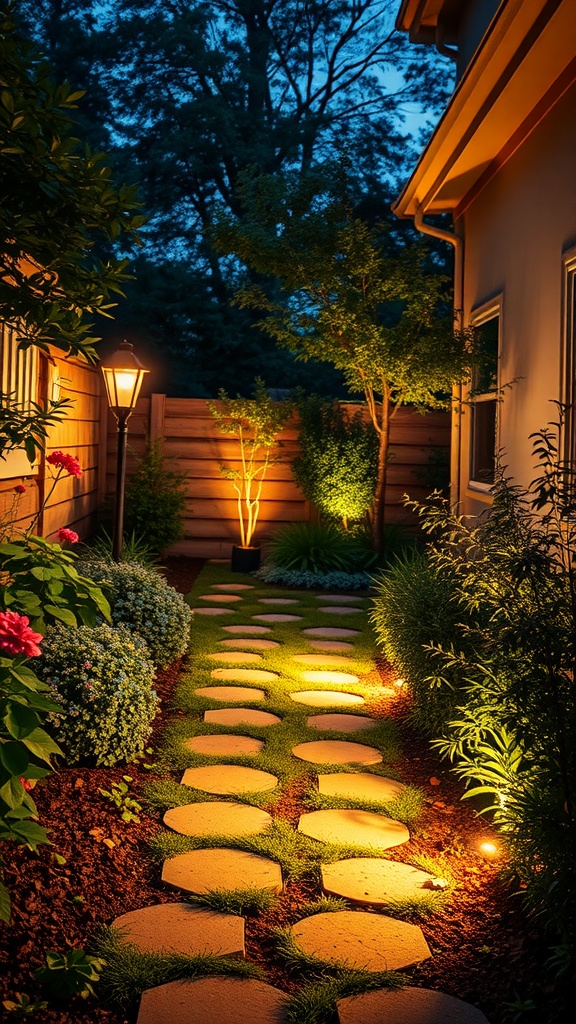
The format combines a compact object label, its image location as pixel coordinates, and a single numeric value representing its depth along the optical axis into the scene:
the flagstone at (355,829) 2.88
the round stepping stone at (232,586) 7.96
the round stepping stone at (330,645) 5.78
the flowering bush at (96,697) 3.21
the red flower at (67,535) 3.28
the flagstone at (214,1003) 1.89
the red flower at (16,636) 1.88
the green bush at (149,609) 4.69
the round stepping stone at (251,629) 6.10
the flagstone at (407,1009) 1.92
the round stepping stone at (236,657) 5.28
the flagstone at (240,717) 4.09
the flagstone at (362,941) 2.16
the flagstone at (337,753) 3.64
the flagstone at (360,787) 3.26
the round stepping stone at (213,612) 6.71
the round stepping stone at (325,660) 5.37
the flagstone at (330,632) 6.18
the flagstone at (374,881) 2.50
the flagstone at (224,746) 3.65
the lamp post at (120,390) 5.36
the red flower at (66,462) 3.46
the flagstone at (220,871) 2.51
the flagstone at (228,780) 3.25
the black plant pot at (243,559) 8.91
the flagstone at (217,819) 2.88
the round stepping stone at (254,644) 5.66
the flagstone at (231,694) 4.46
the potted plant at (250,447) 8.76
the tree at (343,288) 7.54
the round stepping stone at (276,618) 6.62
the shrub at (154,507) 8.33
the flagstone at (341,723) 4.09
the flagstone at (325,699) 4.50
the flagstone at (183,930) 2.16
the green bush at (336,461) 8.70
